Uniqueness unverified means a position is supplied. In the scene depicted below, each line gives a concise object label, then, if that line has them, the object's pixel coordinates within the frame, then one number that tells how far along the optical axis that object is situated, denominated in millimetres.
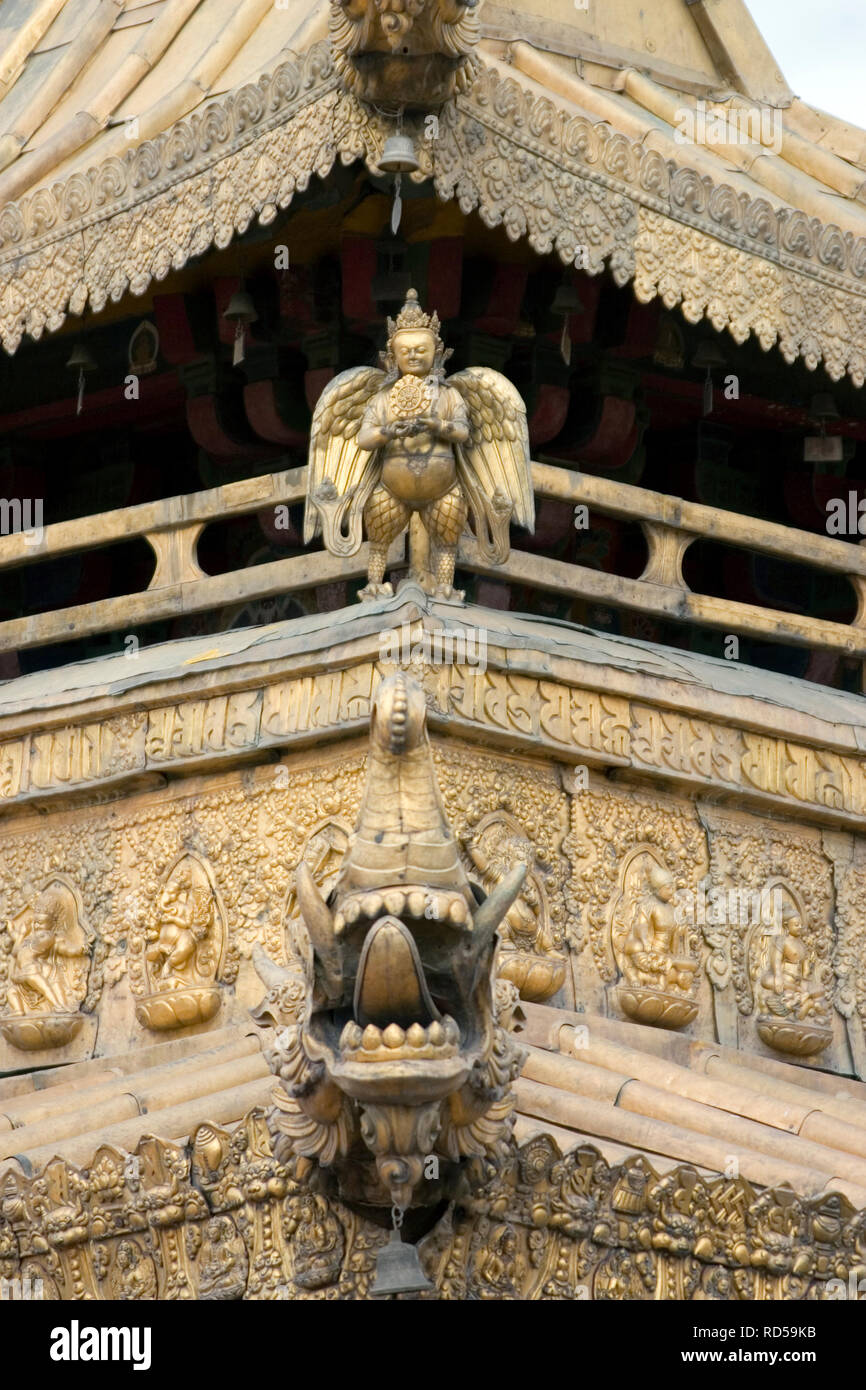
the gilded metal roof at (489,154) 13000
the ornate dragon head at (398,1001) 9836
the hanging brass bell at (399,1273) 10086
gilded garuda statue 12422
